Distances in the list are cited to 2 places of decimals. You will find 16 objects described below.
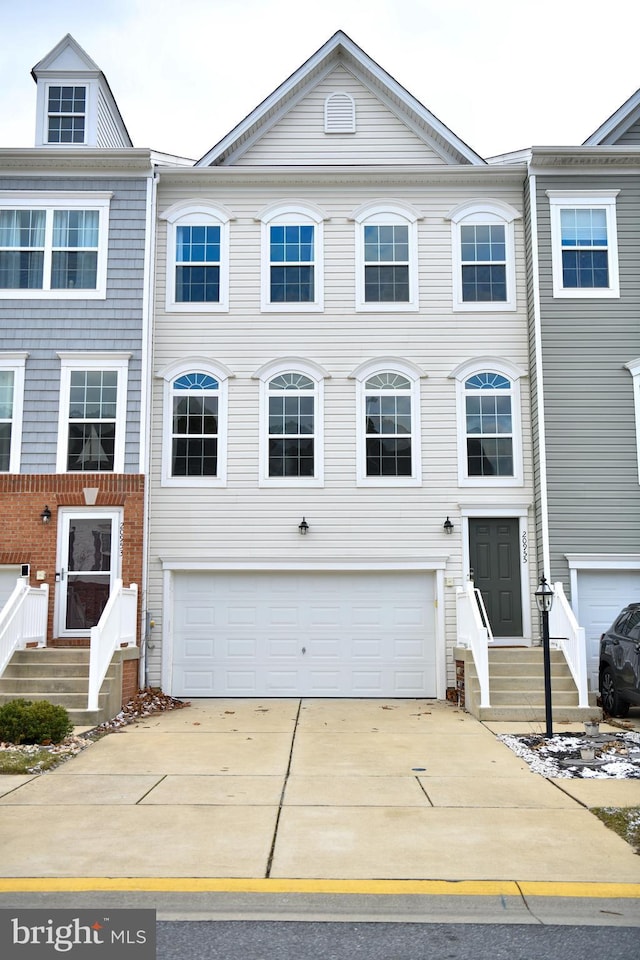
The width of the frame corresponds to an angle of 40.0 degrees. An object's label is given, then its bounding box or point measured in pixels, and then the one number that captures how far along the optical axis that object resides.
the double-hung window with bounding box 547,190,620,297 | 15.37
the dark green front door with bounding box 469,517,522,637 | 14.84
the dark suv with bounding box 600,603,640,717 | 11.65
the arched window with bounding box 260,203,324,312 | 15.71
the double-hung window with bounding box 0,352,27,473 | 14.92
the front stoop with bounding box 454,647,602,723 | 12.09
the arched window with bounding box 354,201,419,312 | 15.70
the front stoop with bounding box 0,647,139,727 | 11.84
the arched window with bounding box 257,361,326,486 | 15.27
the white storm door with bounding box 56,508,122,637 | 14.49
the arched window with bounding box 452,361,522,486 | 15.25
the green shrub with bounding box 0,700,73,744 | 9.97
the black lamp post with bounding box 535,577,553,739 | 10.45
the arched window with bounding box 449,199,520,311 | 15.74
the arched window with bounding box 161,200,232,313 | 15.68
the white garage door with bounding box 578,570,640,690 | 14.72
